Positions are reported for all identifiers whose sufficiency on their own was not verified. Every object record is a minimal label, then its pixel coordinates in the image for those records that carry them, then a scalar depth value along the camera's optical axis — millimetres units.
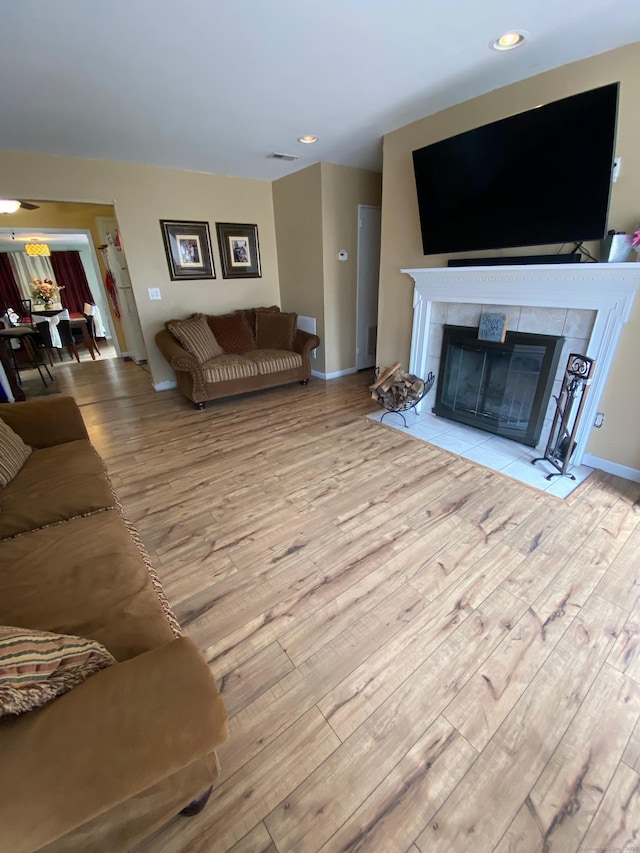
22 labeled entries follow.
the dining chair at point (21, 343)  4756
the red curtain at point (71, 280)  9328
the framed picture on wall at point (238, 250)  4441
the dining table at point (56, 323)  6746
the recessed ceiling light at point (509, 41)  1892
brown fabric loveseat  3740
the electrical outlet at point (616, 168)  2041
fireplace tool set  2283
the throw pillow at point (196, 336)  3842
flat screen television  1990
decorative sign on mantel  2736
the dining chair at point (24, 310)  7250
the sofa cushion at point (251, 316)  4566
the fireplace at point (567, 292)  2176
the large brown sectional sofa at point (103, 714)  598
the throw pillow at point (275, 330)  4398
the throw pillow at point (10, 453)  1740
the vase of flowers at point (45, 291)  7918
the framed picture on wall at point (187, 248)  4098
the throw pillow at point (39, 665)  649
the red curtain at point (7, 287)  8617
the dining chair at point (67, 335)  6617
